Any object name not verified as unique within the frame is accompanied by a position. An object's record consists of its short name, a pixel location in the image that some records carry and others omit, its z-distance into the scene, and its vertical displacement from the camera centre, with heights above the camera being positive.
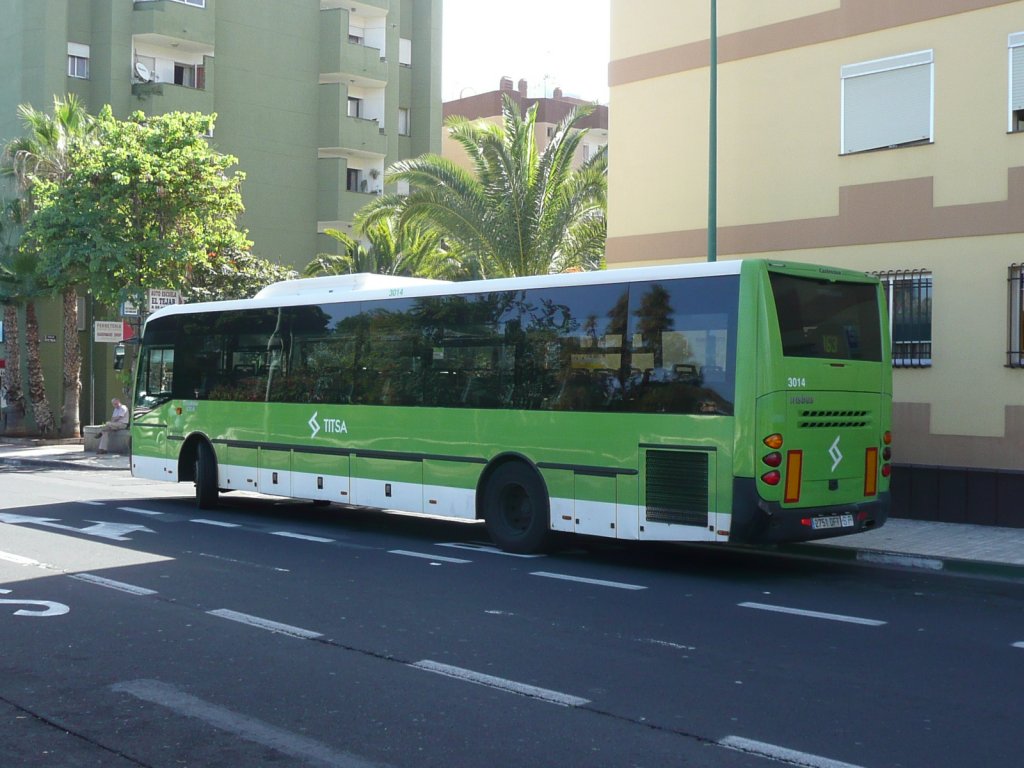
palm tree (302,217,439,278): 33.03 +3.51
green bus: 11.13 -0.18
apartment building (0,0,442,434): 39.41 +10.43
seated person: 30.25 -1.21
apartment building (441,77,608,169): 62.81 +14.73
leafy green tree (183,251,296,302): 30.91 +2.68
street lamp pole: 16.78 +3.22
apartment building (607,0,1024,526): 15.41 +2.95
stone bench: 30.36 -1.61
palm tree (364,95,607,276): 24.55 +3.81
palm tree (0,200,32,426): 34.50 +2.24
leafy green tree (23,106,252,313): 28.27 +4.03
